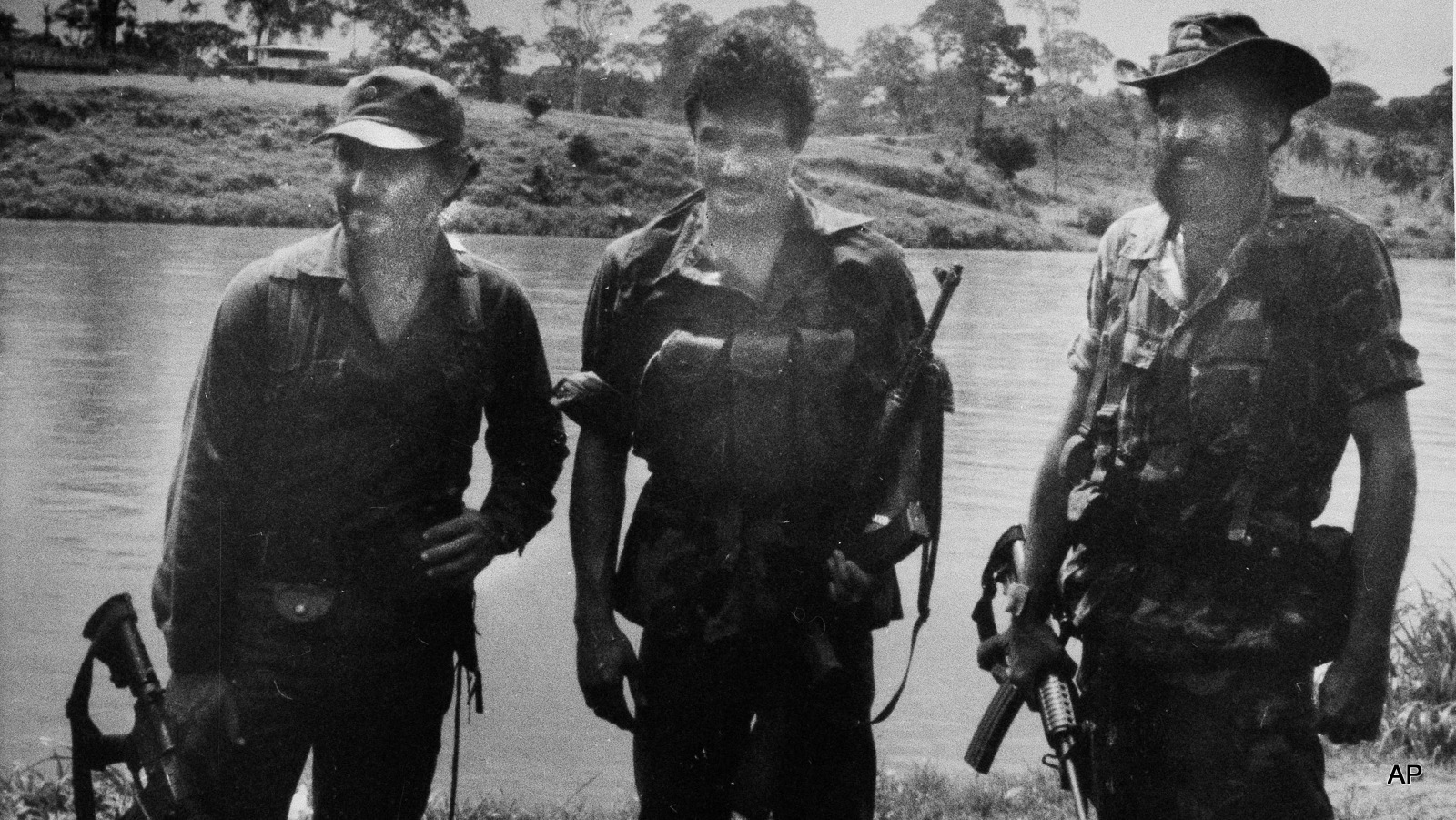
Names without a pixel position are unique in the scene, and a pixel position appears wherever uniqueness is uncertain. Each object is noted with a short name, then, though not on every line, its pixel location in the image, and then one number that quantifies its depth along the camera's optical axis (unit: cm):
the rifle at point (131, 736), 300
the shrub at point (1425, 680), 457
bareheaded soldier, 315
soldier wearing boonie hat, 290
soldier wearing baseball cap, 307
